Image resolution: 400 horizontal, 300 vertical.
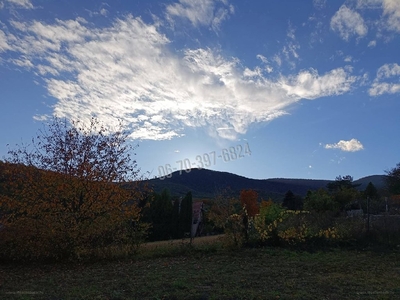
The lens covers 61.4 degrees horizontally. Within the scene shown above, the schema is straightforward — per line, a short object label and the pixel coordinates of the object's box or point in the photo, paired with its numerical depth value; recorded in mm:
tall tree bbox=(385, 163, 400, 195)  31995
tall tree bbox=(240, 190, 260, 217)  29259
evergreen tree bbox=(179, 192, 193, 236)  27266
